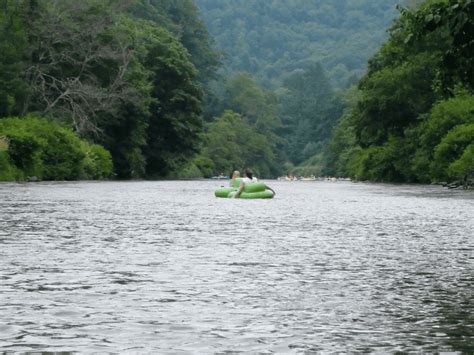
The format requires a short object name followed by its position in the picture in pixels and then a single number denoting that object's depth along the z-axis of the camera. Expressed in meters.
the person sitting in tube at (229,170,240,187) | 42.81
